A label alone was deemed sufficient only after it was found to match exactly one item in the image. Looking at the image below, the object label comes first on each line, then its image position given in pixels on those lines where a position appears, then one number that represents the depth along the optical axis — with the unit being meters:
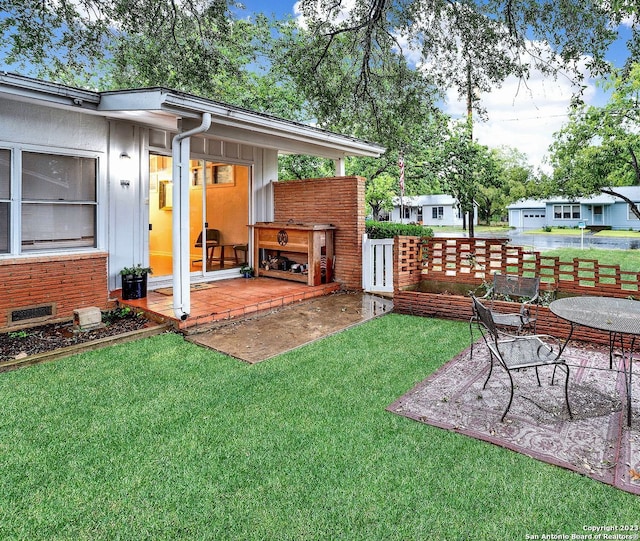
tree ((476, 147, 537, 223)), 33.15
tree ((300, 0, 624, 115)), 6.37
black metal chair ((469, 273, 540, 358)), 4.57
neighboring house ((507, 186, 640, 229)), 34.72
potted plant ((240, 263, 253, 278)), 8.86
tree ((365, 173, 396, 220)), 16.44
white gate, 7.77
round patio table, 3.05
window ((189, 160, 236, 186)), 8.23
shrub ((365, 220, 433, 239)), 11.67
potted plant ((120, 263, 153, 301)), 6.41
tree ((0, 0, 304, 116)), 7.15
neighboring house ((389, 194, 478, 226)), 40.06
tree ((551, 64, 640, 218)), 13.96
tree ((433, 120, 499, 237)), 15.21
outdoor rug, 2.60
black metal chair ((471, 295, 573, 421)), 3.18
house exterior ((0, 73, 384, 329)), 5.32
